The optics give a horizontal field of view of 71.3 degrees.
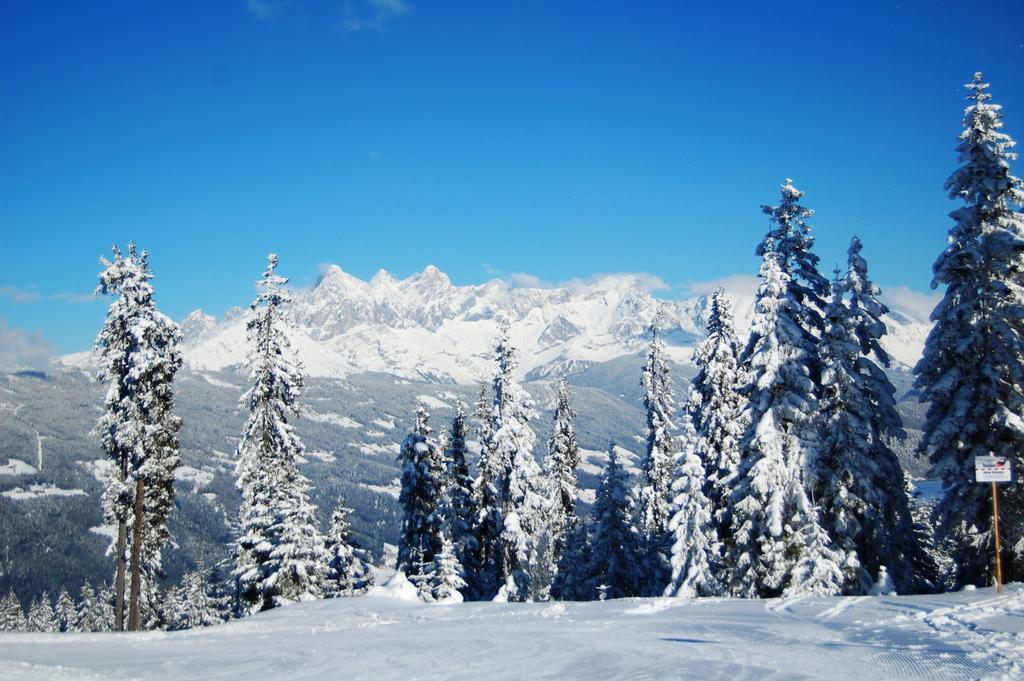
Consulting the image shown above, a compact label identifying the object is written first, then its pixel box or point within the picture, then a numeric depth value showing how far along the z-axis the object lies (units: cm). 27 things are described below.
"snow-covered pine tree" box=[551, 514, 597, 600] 4219
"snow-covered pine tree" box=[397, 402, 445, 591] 3916
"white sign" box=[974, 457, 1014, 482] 1819
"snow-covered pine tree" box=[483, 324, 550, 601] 3703
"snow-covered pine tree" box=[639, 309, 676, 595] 4066
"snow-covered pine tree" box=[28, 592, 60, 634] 9388
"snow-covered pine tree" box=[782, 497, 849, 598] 2267
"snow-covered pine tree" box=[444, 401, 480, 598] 4003
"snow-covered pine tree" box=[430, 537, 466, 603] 3425
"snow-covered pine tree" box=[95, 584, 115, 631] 8225
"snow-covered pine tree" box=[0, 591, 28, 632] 9419
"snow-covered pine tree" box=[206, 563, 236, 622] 6296
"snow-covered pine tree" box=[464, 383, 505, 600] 3909
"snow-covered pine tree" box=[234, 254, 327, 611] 3219
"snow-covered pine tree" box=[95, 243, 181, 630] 2656
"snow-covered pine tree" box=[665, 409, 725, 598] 3209
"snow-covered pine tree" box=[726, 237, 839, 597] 2408
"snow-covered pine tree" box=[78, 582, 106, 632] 7931
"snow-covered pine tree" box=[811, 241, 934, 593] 2438
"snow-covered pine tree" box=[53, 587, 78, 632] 8538
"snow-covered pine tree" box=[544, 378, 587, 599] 4891
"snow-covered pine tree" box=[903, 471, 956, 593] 2694
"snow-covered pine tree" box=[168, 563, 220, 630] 6619
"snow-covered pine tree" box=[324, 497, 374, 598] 4350
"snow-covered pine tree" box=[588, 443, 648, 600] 4072
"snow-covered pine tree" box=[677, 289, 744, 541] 3088
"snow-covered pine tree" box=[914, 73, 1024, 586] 2192
